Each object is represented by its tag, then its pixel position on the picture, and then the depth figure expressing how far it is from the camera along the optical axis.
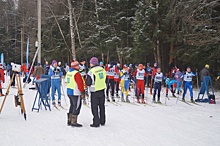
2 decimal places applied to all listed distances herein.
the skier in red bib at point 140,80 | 12.34
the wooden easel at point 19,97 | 8.20
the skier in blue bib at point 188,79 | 12.92
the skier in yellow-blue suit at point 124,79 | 13.36
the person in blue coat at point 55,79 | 10.94
